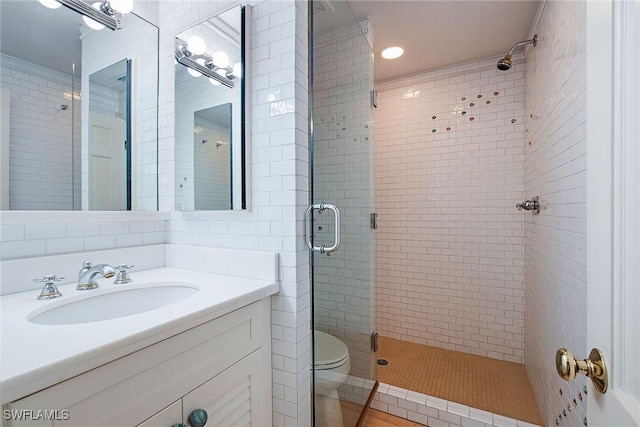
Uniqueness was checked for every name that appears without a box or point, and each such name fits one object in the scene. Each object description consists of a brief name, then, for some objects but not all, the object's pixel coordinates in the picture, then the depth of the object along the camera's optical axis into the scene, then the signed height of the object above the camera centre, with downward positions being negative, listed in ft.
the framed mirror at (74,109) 3.63 +1.50
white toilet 4.27 -2.58
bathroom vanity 1.87 -1.21
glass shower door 4.23 -0.02
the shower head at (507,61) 6.08 +3.29
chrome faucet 3.56 -0.77
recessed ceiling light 7.16 +4.06
